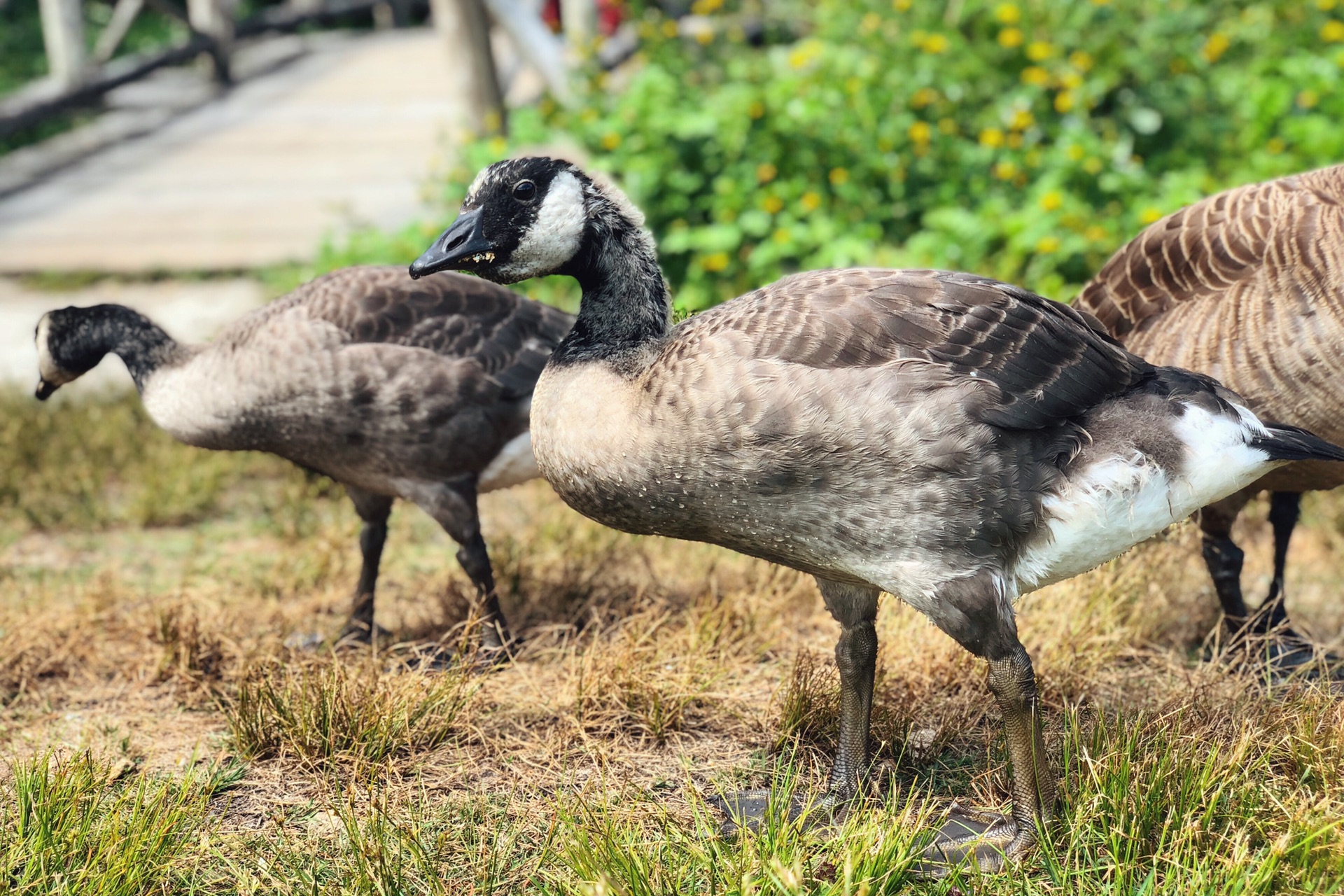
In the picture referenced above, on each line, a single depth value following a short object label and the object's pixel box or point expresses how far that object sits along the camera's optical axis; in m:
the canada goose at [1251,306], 3.74
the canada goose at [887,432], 3.03
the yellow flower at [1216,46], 8.20
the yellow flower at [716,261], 7.32
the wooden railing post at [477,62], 9.02
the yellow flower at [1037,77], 7.55
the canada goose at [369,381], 4.42
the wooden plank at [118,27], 15.24
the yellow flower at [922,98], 7.68
